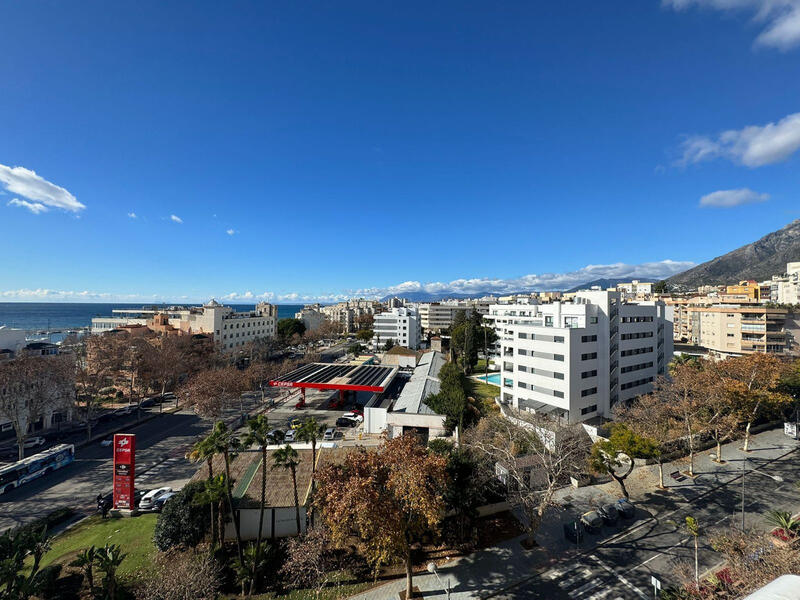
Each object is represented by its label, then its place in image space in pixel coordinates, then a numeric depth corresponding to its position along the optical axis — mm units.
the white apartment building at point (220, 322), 79625
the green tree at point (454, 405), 33906
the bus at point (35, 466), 27859
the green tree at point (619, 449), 23984
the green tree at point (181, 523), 19453
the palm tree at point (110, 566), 15039
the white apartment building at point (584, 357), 38219
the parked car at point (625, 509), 22562
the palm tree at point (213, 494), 18359
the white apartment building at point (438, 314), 134250
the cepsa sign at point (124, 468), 23344
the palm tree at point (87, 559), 15164
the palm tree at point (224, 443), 18125
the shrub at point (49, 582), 16344
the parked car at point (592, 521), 21609
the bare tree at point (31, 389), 33156
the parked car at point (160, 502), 24777
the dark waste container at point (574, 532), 20391
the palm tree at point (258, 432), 18859
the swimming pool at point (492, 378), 58947
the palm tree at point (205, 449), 17750
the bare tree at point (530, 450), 21312
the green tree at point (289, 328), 101188
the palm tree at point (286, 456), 19312
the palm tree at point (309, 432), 20094
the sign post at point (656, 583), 14971
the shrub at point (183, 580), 15852
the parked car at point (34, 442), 35612
